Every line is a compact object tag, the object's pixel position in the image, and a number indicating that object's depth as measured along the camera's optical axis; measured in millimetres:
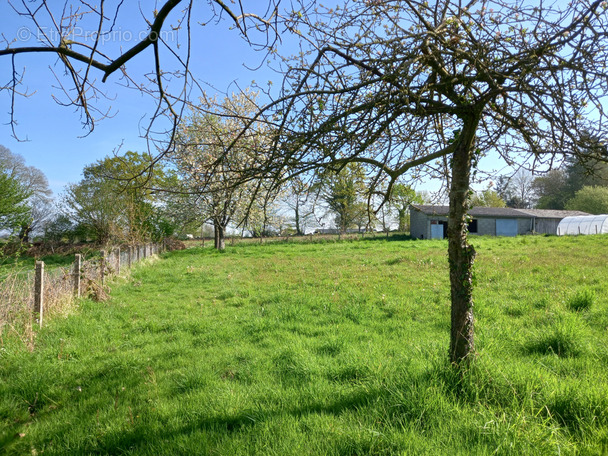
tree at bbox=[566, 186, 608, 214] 38562
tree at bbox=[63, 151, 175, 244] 22650
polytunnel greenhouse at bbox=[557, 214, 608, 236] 31341
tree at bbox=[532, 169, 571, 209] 34988
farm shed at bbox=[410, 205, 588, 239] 36000
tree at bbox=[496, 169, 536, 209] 40938
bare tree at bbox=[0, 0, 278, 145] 2363
